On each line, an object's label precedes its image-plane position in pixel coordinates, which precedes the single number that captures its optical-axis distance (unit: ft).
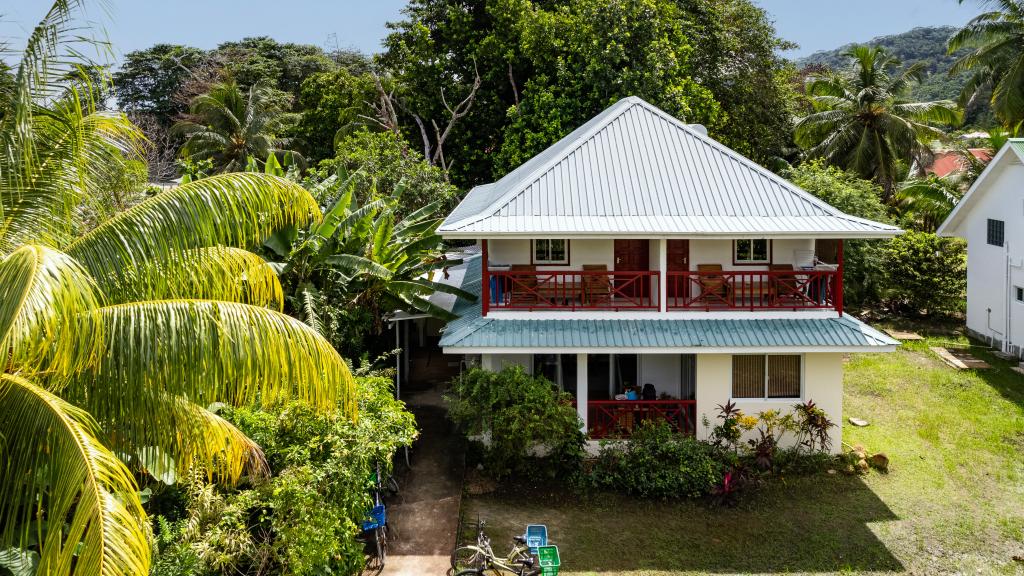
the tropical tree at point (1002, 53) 104.94
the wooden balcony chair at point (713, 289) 57.98
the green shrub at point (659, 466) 51.11
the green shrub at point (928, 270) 96.37
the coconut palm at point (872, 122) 117.91
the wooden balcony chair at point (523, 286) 57.06
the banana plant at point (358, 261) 57.72
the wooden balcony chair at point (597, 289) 59.00
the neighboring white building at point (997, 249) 81.87
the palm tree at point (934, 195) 99.45
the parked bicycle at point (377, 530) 42.96
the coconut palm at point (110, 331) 21.07
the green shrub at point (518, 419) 50.70
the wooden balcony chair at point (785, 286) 57.36
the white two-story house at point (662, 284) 54.13
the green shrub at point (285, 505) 34.47
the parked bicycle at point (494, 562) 39.09
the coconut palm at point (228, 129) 133.92
